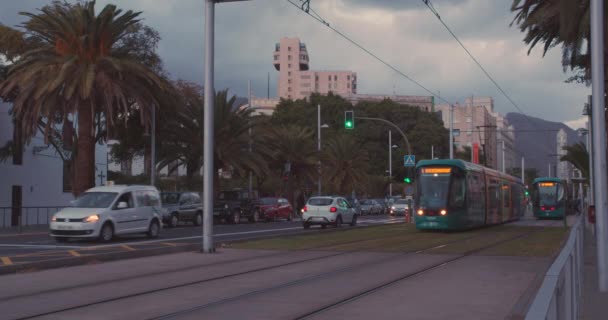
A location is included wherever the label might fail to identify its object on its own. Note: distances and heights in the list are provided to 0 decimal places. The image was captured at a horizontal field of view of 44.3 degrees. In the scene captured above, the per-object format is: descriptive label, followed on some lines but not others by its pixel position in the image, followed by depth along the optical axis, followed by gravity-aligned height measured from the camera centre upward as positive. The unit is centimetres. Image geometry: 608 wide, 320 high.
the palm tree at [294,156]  5794 +346
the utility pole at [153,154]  4062 +260
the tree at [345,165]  6838 +322
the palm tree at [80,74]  3278 +569
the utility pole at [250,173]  4677 +184
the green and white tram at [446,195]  3038 +18
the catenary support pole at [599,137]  1277 +107
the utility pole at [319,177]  5999 +185
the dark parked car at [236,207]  4356 -38
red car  4734 -53
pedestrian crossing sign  4642 +249
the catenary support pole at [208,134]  2077 +186
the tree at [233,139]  4497 +374
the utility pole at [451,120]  5011 +539
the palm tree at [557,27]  2152 +531
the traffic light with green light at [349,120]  3814 +409
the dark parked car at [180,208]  3734 -37
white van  2402 -45
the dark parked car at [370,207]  6662 -66
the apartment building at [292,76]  19700 +3274
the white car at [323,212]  3516 -57
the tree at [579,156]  4056 +237
